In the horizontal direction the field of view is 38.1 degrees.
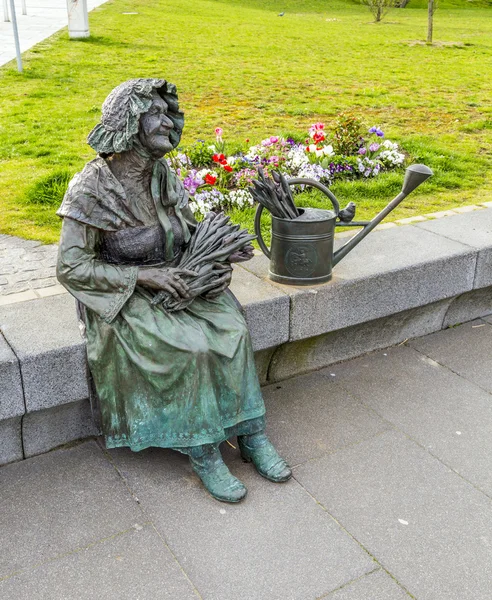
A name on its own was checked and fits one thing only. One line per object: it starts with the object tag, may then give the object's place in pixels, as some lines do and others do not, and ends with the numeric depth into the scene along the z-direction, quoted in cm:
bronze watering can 379
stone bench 316
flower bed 566
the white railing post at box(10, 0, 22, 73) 1093
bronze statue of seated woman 299
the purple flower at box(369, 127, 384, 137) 646
